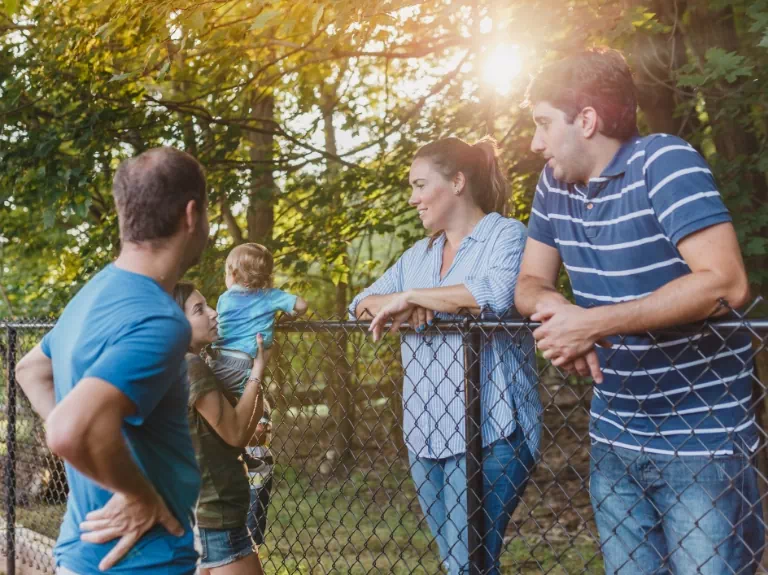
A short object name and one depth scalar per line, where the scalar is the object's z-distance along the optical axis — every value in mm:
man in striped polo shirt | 2014
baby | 2994
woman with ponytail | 2602
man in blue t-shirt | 1523
